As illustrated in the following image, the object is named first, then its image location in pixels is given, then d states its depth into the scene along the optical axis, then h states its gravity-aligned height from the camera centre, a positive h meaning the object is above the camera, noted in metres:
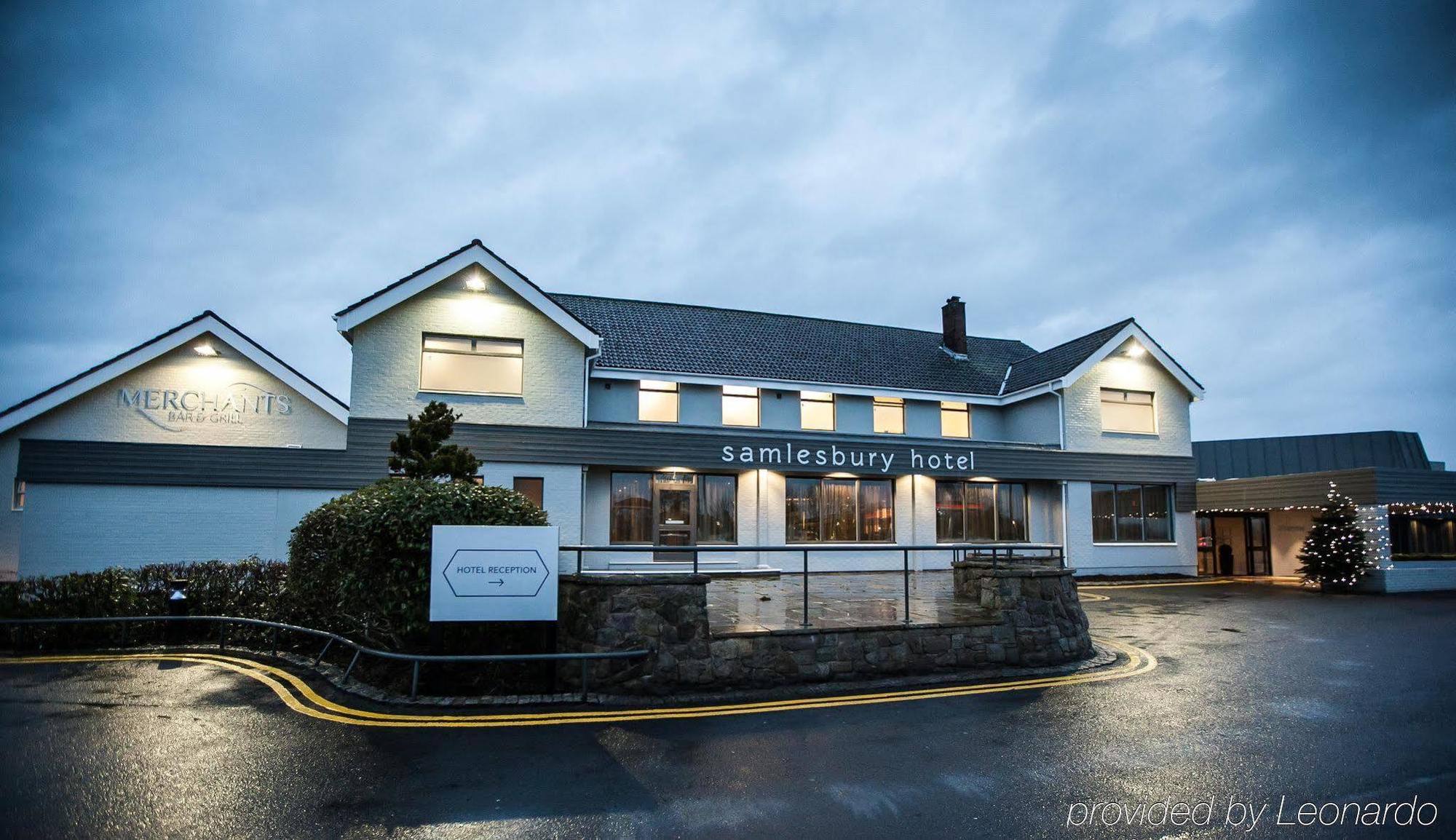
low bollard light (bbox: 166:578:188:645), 11.34 -1.47
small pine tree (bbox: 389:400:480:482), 13.03 +0.92
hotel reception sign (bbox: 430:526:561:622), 8.48 -0.73
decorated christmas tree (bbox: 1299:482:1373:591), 20.80 -1.08
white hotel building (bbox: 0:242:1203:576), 17.38 +1.90
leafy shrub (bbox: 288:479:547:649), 8.80 -0.49
